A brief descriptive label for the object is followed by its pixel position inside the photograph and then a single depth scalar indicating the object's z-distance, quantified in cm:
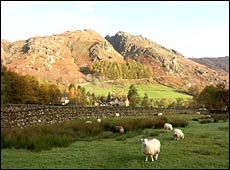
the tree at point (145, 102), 12122
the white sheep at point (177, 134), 2017
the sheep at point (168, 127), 2584
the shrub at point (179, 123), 3054
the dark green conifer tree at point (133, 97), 11381
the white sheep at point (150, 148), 1451
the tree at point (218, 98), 8100
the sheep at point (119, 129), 2572
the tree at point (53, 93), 9326
